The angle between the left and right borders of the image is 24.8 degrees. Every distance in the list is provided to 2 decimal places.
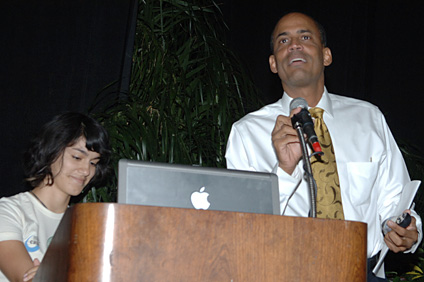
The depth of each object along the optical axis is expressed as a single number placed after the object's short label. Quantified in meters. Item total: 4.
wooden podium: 1.81
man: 2.74
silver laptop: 1.98
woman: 2.80
